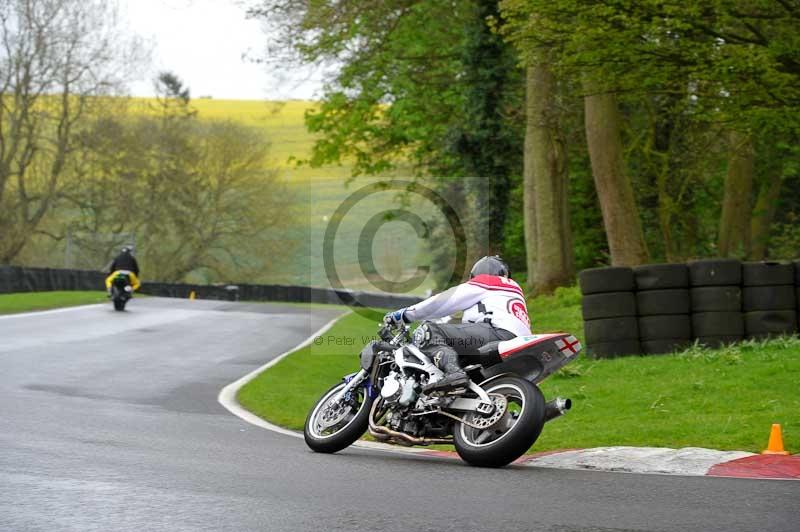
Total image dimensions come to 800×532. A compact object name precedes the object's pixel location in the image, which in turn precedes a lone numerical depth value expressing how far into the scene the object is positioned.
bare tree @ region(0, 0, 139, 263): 54.28
